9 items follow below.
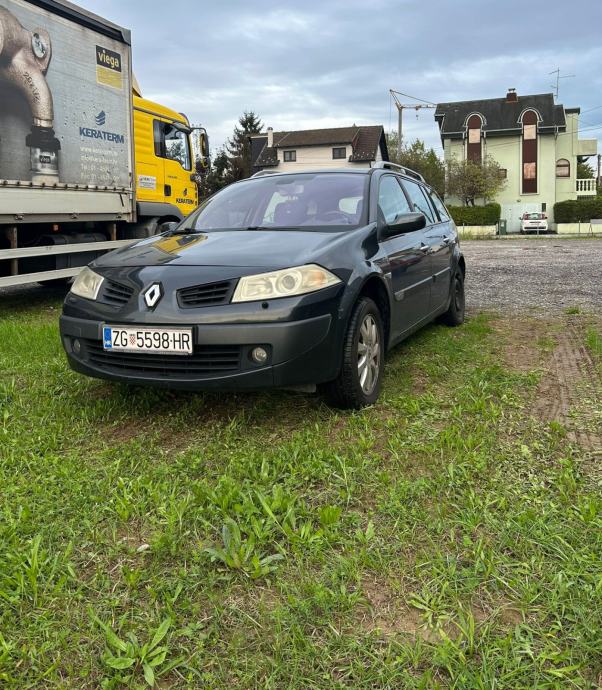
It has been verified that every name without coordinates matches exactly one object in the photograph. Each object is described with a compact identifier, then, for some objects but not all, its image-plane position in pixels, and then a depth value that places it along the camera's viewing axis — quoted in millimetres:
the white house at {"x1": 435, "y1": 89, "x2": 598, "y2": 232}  50594
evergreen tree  55344
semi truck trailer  7188
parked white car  40688
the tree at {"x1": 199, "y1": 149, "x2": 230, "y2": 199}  54750
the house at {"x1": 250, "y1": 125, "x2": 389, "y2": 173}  48844
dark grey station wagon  3246
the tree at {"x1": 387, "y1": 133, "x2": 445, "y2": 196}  52469
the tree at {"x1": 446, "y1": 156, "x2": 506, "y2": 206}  47188
